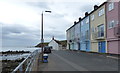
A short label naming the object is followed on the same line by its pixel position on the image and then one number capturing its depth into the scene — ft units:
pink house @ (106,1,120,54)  37.99
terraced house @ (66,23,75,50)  91.59
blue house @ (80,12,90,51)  61.86
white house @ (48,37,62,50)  109.73
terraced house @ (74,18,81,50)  78.64
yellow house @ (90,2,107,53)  46.23
